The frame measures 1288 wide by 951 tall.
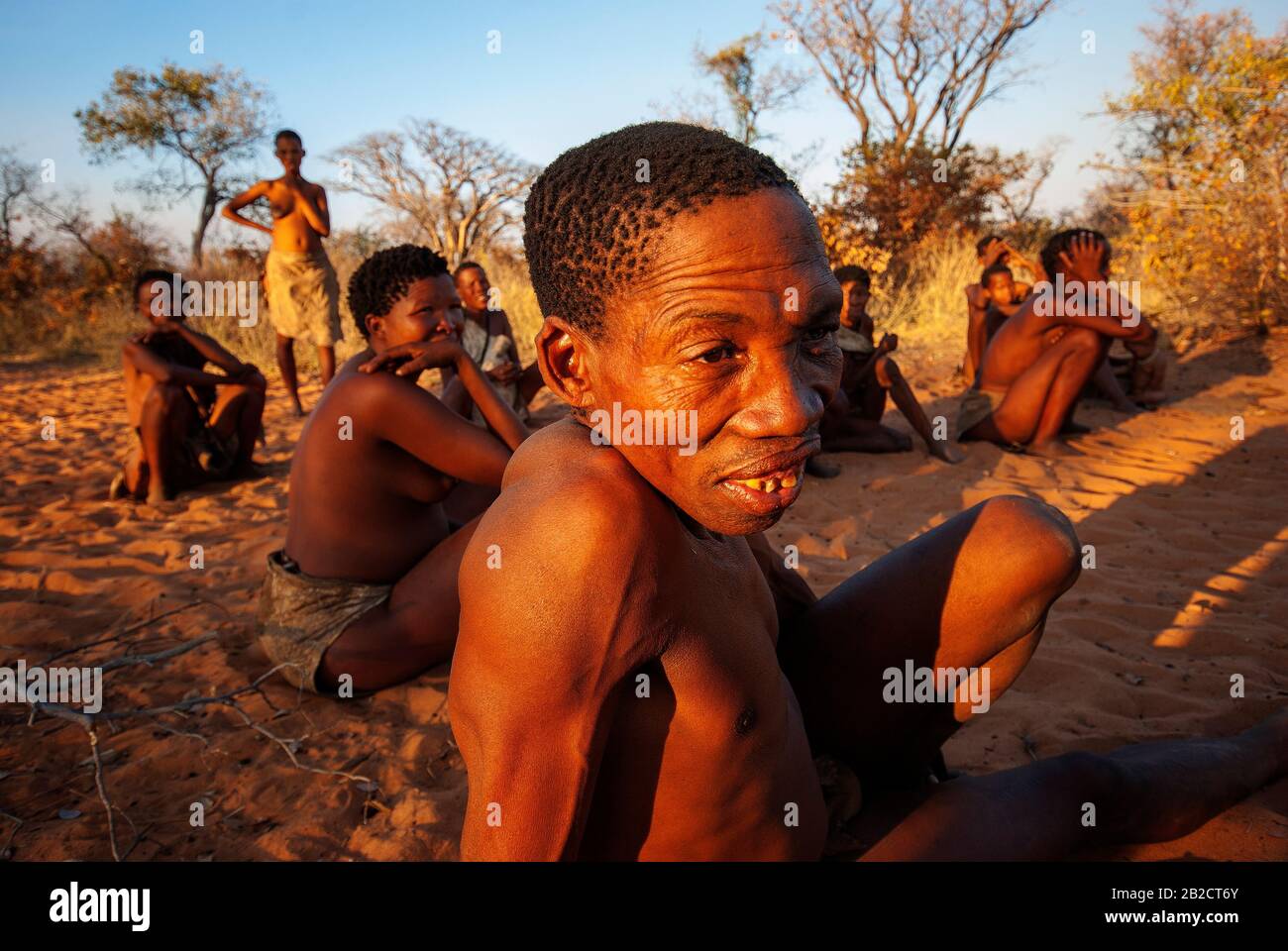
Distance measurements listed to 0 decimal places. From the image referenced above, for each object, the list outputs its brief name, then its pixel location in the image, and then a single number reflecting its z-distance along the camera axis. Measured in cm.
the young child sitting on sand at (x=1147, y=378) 645
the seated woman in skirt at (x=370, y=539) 266
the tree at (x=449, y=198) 1443
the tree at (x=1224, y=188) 691
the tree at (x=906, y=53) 1595
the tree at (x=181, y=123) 1562
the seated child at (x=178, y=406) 506
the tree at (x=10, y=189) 1438
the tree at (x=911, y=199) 1220
